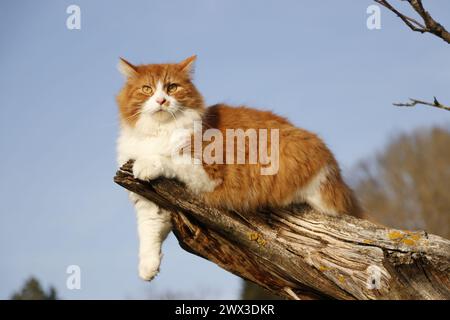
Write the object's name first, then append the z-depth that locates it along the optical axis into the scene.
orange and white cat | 4.51
